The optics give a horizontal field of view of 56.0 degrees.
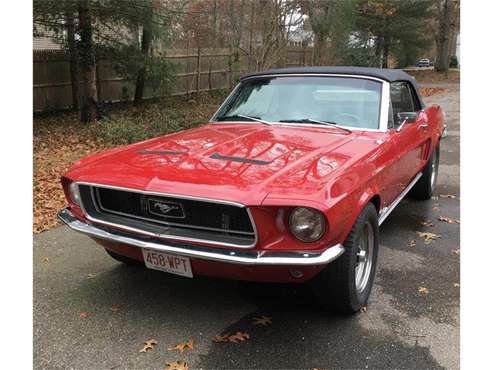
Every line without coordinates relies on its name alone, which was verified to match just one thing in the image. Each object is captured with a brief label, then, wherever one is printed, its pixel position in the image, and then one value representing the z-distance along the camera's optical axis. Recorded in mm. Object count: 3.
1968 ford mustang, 2578
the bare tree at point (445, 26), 29281
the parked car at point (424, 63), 47647
